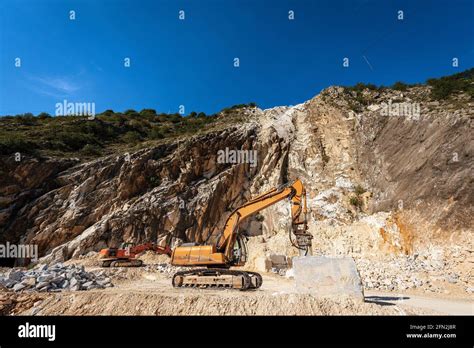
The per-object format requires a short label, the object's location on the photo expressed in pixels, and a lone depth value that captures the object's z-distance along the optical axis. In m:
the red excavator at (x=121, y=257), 17.05
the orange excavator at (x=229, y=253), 10.25
